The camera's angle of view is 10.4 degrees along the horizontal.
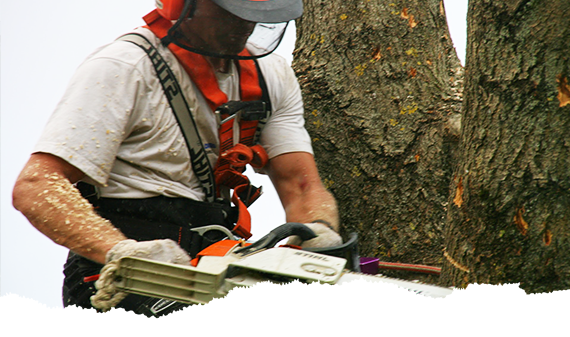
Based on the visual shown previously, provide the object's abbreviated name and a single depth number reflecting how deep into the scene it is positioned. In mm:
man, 6483
